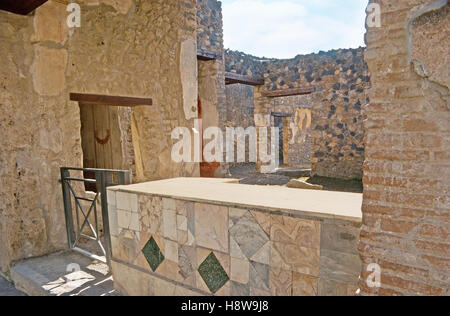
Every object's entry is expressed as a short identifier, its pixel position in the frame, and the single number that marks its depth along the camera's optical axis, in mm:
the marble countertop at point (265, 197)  1732
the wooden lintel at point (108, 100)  3756
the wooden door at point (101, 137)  7066
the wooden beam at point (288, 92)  9870
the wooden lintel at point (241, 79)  9467
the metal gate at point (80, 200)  2943
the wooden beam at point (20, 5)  3040
